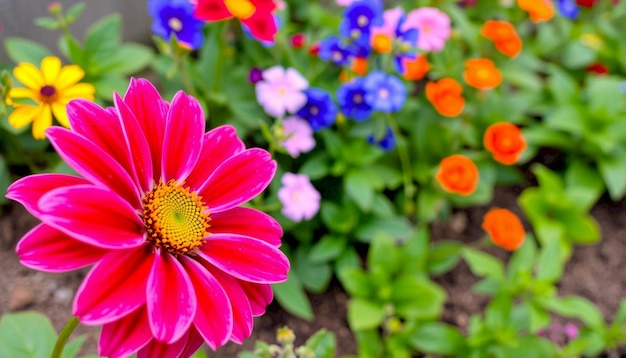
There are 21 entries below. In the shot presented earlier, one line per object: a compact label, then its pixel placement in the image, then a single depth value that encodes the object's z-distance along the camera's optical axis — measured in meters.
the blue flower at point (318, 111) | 0.70
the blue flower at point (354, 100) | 0.70
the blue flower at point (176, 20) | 0.64
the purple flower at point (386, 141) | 0.75
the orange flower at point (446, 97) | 0.78
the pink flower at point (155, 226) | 0.36
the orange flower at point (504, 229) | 0.75
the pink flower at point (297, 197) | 0.67
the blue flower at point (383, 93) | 0.70
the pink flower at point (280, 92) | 0.68
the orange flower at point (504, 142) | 0.77
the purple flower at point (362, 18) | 0.71
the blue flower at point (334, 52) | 0.72
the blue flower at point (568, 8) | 0.90
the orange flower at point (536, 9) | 0.85
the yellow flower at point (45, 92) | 0.56
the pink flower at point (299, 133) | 0.69
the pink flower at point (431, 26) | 0.78
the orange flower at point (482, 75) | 0.79
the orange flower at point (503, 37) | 0.82
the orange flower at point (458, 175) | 0.74
